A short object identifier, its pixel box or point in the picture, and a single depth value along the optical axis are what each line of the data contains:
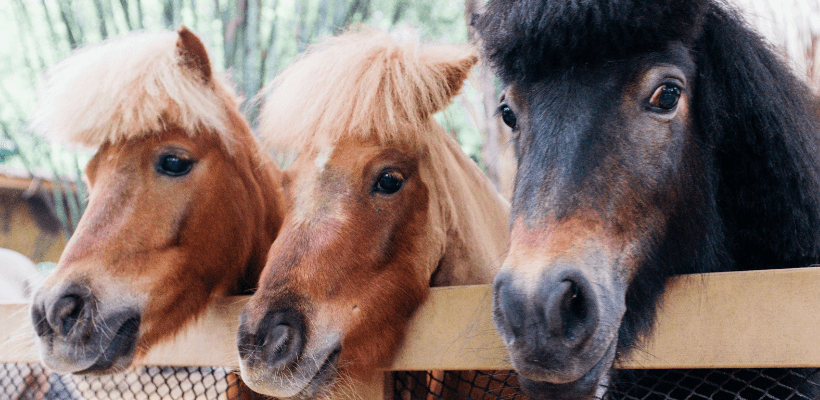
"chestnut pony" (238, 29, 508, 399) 1.39
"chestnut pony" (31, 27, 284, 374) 1.48
